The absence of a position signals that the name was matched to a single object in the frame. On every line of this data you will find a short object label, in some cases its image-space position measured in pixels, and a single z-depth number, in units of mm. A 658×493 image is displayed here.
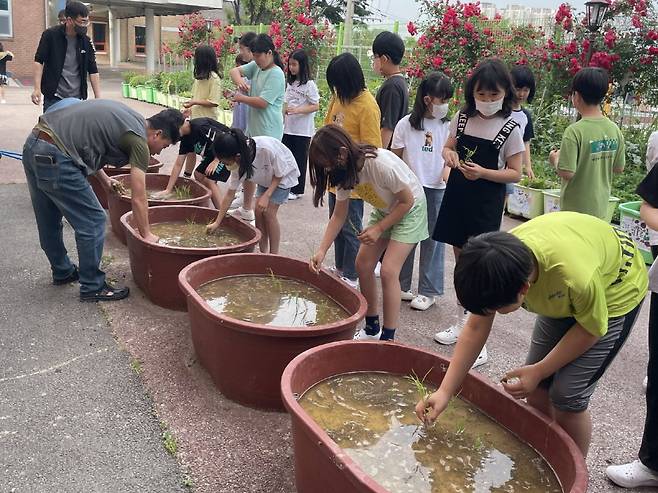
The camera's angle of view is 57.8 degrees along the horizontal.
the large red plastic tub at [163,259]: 3533
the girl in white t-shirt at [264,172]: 3869
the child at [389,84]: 3941
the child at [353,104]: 3740
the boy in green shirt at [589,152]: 3383
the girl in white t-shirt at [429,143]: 3725
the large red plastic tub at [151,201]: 4602
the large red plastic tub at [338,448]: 1767
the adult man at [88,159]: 3547
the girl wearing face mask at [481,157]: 3012
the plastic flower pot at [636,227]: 5004
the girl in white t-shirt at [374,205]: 2764
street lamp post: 6625
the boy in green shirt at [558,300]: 1637
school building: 20797
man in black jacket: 5367
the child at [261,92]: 5148
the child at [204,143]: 4641
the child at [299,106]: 5828
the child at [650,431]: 2240
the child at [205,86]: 5867
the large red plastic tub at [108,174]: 5493
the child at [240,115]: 6133
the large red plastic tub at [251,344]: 2553
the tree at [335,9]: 33062
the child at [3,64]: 15776
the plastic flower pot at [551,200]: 6038
